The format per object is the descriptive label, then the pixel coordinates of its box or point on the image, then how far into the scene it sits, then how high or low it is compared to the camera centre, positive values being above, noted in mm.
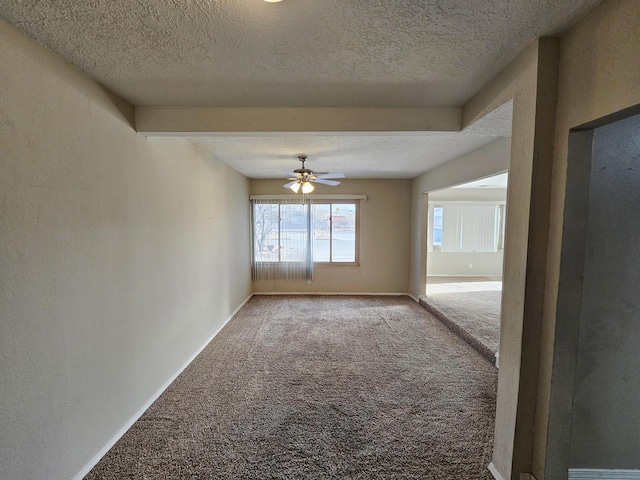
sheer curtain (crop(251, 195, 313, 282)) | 5344 -340
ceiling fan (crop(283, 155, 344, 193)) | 3525 +556
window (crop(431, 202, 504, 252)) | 6918 -61
